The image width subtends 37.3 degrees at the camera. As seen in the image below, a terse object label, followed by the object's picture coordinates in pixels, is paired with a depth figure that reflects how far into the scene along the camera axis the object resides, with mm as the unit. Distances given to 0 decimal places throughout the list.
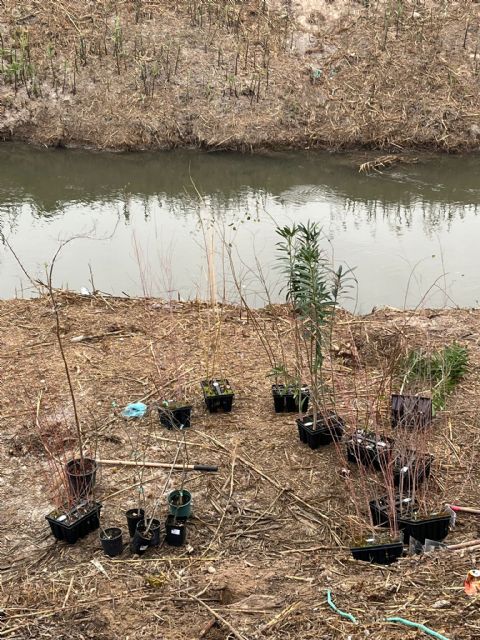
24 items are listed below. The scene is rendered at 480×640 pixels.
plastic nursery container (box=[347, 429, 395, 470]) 3711
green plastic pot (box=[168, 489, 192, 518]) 3445
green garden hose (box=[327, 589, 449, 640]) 2440
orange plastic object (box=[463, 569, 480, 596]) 2652
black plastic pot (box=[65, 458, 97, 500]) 3572
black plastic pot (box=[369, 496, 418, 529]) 3361
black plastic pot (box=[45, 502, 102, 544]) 3348
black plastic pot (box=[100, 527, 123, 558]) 3262
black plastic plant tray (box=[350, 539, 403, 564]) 3119
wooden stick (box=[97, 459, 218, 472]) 3863
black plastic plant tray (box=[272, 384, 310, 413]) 4426
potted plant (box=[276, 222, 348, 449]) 3900
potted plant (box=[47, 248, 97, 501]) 3570
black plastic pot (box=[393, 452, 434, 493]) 3408
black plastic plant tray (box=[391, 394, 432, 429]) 3724
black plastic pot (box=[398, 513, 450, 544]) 3273
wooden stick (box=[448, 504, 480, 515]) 3488
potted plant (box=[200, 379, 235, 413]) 4461
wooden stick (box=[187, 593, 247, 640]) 2572
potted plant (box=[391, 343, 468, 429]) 4047
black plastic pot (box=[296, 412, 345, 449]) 4062
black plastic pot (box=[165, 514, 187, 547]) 3334
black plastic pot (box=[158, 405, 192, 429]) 4258
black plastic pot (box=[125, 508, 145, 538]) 3391
